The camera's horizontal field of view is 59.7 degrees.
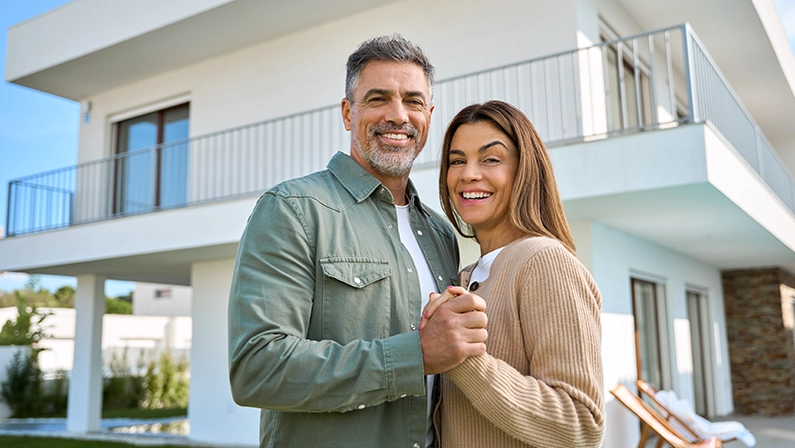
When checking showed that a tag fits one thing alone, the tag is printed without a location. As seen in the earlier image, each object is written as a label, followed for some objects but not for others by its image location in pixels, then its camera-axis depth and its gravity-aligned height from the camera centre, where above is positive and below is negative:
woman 1.55 +0.10
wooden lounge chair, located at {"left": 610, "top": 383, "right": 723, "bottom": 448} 6.06 -0.69
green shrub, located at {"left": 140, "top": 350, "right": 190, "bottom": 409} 14.68 -0.71
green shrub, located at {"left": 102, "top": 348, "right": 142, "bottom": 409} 14.49 -0.75
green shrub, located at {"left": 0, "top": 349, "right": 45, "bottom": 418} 13.35 -0.63
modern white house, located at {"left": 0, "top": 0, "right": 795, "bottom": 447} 6.75 +2.44
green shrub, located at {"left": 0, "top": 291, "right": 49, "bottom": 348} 13.69 +0.48
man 1.55 +0.14
